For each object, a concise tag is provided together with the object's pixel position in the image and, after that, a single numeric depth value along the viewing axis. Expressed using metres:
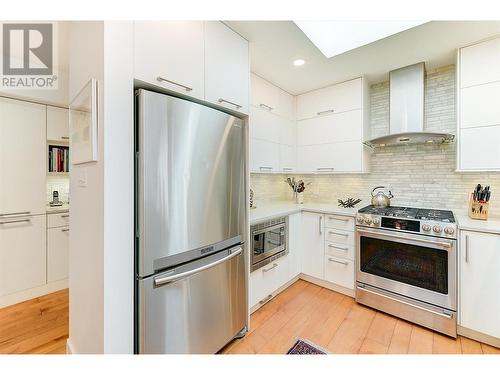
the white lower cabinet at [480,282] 1.59
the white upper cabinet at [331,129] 2.56
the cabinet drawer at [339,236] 2.26
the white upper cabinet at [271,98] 2.43
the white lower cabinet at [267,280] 1.98
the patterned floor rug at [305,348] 1.58
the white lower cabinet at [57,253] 2.41
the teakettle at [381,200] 2.42
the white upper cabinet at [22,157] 2.15
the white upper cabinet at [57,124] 2.43
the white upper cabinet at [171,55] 1.13
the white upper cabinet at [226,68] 1.47
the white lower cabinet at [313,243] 2.47
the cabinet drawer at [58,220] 2.42
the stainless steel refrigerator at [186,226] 1.12
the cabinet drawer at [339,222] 2.26
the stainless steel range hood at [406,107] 2.23
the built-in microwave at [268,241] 1.96
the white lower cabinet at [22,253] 2.15
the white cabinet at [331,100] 2.57
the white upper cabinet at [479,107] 1.83
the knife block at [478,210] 1.86
